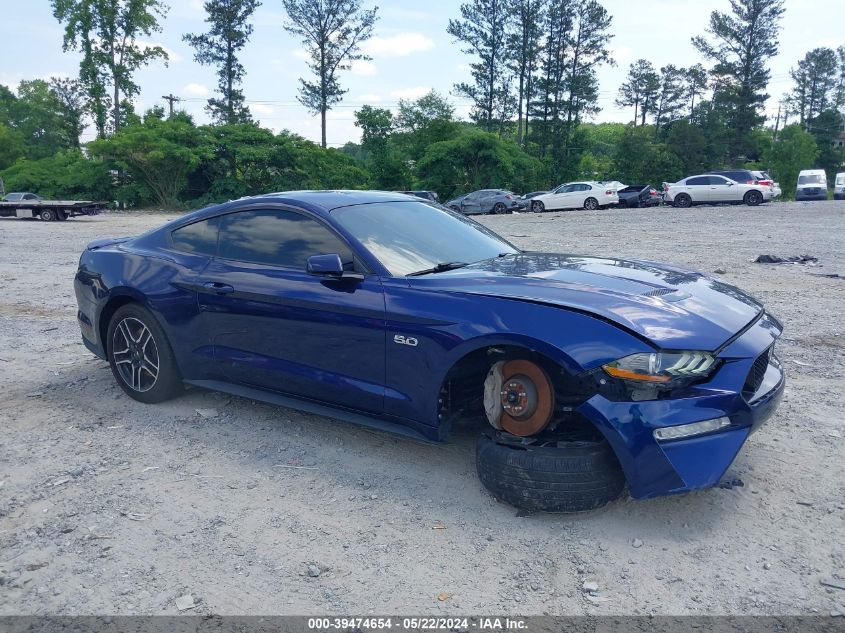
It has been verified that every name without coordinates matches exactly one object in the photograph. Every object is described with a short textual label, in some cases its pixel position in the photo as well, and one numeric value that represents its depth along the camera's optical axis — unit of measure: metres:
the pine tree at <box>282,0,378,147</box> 52.75
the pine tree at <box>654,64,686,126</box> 80.50
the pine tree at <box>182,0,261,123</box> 51.84
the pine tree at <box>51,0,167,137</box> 47.31
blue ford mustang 3.01
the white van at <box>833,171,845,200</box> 39.00
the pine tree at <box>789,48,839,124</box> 88.44
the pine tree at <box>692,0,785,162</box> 59.56
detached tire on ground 3.11
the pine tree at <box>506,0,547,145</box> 57.62
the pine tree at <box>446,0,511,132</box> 58.66
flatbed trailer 28.33
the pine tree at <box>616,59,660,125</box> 81.12
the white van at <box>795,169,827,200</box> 37.72
